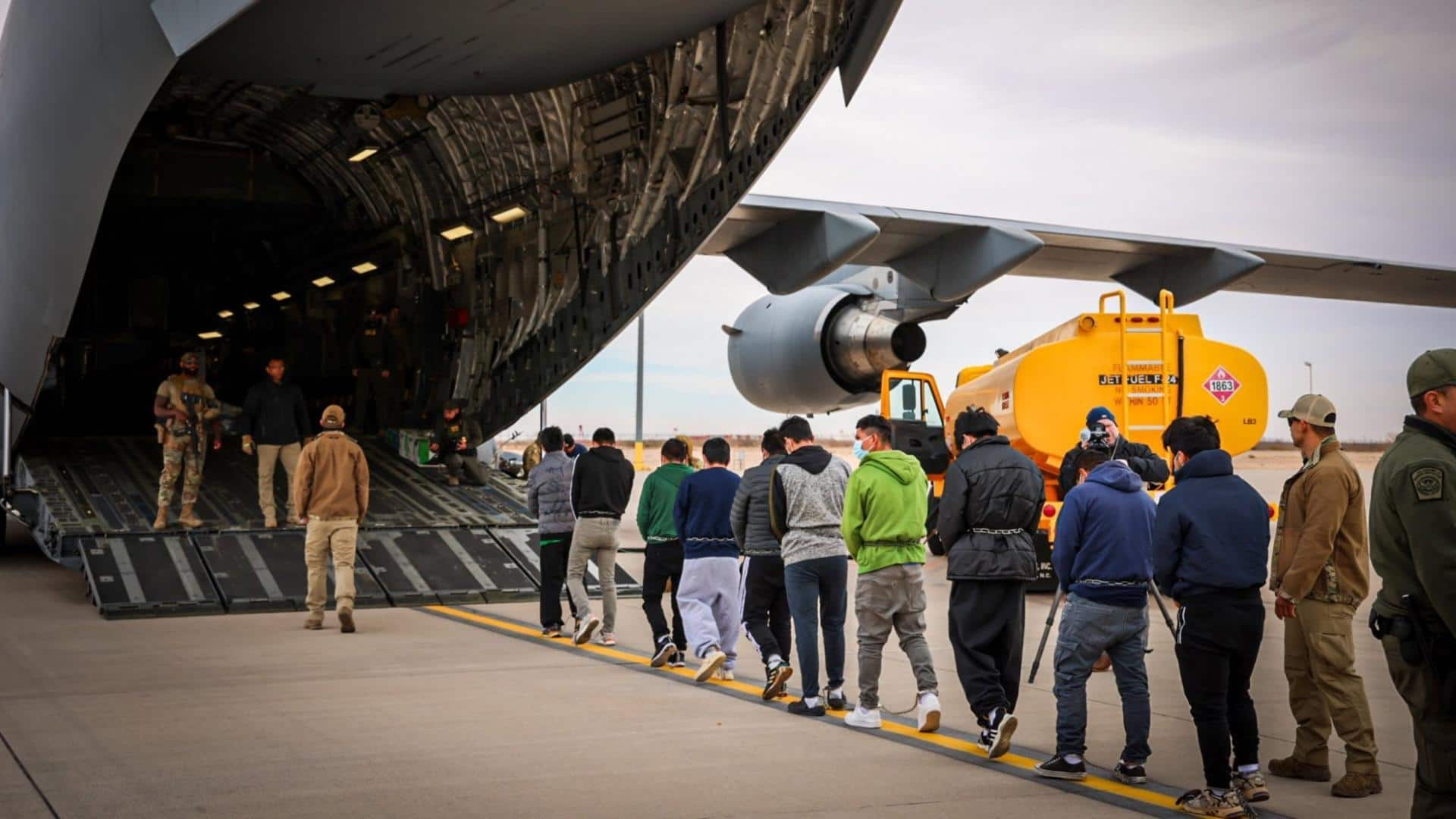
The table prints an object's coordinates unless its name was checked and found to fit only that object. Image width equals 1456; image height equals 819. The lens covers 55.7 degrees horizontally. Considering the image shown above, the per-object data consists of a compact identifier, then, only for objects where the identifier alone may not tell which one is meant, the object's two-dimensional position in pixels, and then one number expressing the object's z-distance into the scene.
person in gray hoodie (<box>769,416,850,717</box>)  7.08
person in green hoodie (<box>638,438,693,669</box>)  8.74
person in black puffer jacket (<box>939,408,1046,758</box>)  6.14
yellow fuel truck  12.84
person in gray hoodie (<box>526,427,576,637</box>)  9.89
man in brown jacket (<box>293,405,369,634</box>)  10.27
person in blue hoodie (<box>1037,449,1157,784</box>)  5.53
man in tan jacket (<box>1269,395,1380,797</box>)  5.51
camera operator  9.20
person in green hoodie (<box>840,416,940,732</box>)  6.57
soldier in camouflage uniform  12.39
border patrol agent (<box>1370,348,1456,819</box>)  3.60
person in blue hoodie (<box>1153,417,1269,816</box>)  5.09
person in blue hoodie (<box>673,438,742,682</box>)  8.14
